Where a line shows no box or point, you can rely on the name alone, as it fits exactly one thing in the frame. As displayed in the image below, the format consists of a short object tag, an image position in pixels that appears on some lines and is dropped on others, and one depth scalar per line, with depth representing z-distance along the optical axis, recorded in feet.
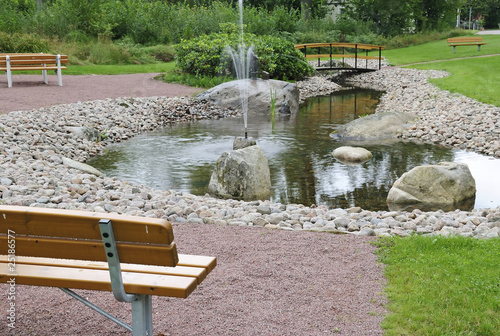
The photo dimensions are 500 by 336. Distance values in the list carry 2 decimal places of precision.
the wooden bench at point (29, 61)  51.80
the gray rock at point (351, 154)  33.63
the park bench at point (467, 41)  95.06
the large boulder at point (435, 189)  25.70
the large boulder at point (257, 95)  53.93
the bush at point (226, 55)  64.44
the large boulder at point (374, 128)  40.57
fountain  63.04
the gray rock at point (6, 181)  23.60
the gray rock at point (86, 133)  38.11
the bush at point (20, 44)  67.92
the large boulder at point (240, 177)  26.78
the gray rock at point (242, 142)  35.40
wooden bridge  83.25
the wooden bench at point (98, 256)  9.34
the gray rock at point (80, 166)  28.94
